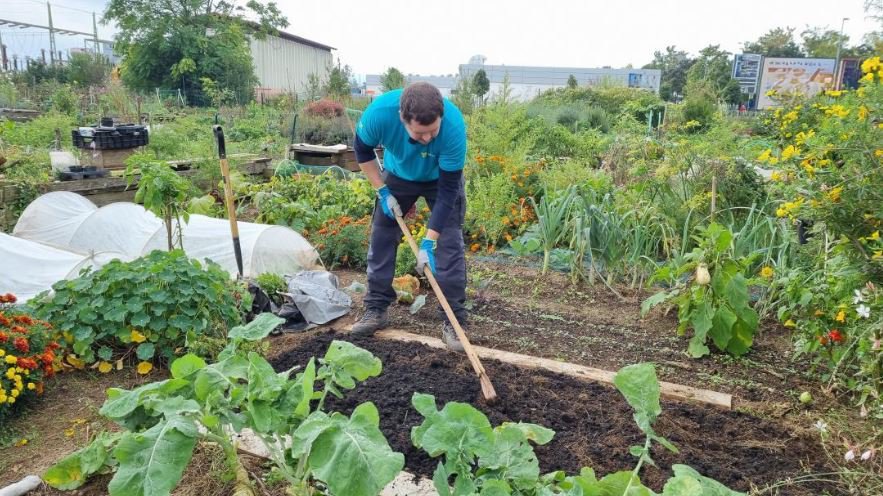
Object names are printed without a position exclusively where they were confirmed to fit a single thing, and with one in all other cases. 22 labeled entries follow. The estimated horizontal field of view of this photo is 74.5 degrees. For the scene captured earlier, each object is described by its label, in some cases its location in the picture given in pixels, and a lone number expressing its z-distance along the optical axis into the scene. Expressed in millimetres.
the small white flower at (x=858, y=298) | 2368
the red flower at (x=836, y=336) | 2668
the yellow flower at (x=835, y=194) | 2549
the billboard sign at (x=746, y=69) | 28344
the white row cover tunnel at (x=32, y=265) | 3748
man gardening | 3314
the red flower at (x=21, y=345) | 2646
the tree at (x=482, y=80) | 20191
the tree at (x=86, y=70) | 24312
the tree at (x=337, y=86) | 16680
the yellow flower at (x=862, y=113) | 2703
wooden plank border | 2867
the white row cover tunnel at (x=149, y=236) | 4484
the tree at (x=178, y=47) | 24266
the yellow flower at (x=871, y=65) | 3033
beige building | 32906
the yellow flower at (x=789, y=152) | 3236
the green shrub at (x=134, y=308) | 2994
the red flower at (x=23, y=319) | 2812
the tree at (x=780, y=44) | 41000
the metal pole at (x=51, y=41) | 27036
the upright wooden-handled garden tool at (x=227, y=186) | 3891
